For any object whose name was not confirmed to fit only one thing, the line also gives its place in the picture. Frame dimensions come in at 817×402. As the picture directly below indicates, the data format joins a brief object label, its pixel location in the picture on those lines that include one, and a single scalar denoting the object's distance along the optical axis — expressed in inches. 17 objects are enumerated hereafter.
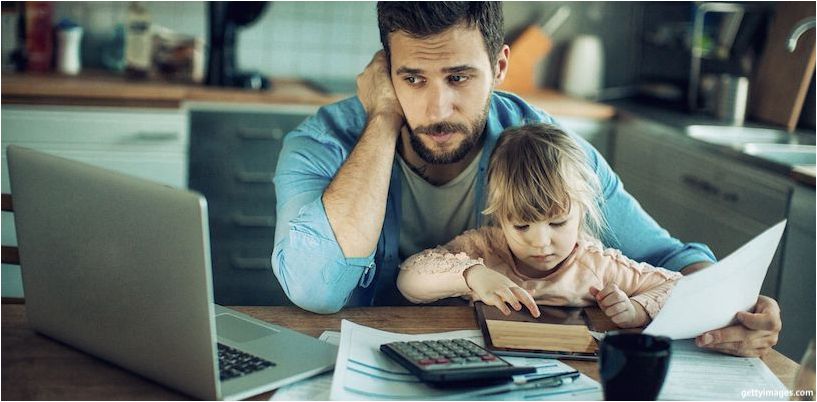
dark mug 38.7
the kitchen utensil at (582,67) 147.4
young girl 61.0
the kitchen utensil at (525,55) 144.6
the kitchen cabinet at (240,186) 122.6
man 60.5
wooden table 41.7
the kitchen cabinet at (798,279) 91.8
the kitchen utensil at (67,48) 129.8
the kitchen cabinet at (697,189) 98.9
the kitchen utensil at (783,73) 116.8
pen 43.4
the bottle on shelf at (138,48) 130.1
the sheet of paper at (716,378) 44.6
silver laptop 38.8
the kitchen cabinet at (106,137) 116.0
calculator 42.5
